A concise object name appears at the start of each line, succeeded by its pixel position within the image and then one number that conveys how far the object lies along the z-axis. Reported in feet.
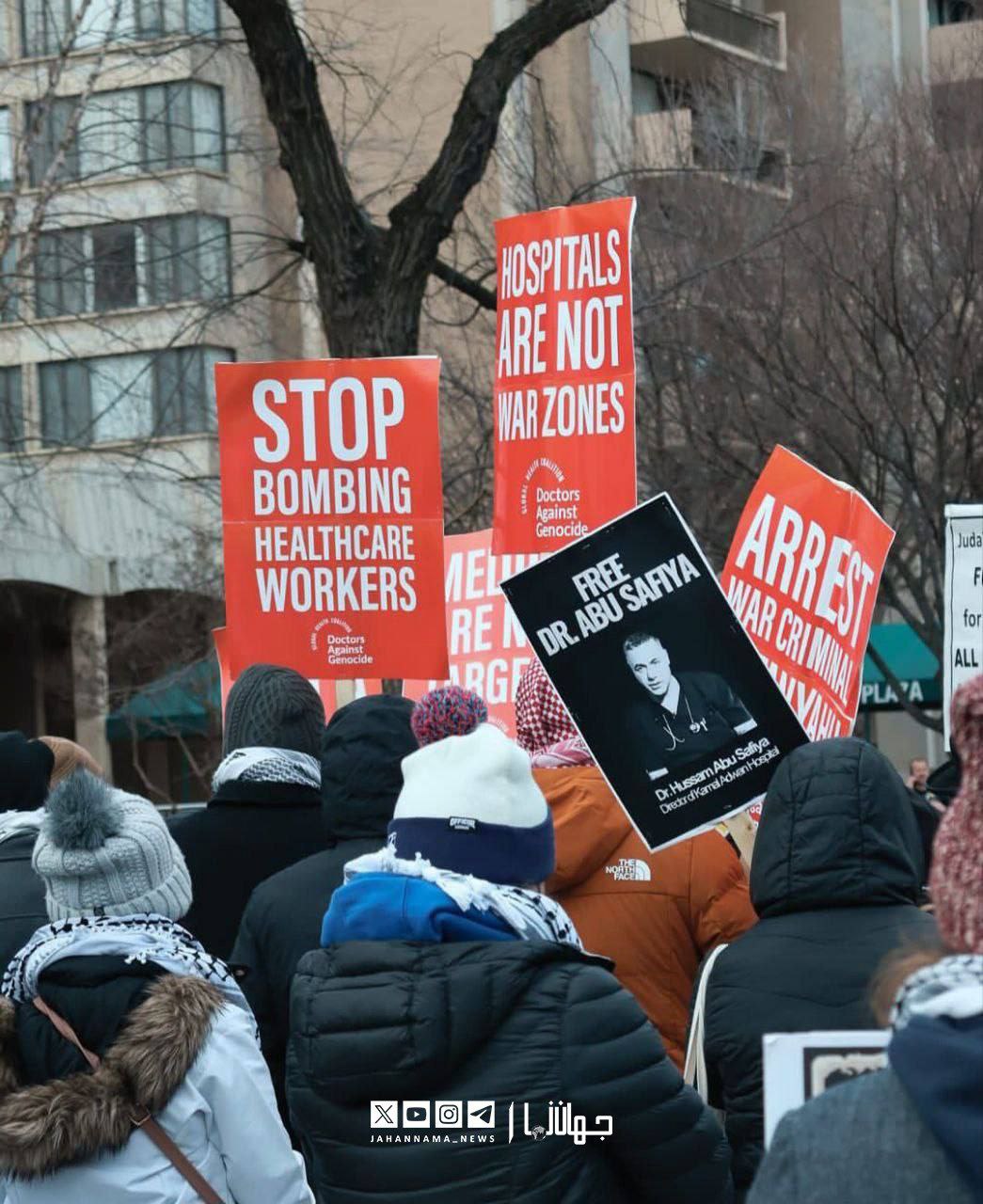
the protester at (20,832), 30.86
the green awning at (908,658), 208.64
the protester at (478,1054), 20.92
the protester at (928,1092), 12.25
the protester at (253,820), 35.50
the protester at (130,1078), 22.50
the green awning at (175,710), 212.64
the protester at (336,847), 30.27
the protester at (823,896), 24.50
